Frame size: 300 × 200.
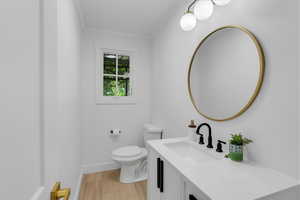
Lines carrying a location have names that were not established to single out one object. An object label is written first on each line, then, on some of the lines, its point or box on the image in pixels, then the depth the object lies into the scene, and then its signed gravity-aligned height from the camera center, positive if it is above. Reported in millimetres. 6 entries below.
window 2441 +407
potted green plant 895 -310
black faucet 1168 -328
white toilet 1993 -874
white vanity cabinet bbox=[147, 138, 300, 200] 617 -408
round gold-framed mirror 919 +210
